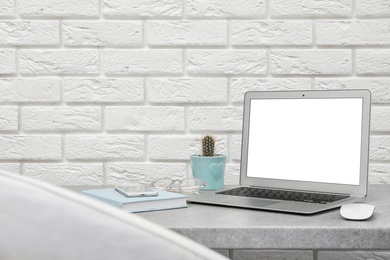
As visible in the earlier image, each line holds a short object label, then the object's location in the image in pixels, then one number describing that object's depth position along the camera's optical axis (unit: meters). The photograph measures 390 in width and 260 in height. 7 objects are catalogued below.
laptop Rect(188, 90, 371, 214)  2.28
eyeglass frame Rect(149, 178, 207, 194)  2.39
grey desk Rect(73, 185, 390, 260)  1.97
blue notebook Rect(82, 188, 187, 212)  2.14
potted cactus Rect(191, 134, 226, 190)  2.43
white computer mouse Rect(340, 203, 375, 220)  2.02
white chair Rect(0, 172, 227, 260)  0.67
